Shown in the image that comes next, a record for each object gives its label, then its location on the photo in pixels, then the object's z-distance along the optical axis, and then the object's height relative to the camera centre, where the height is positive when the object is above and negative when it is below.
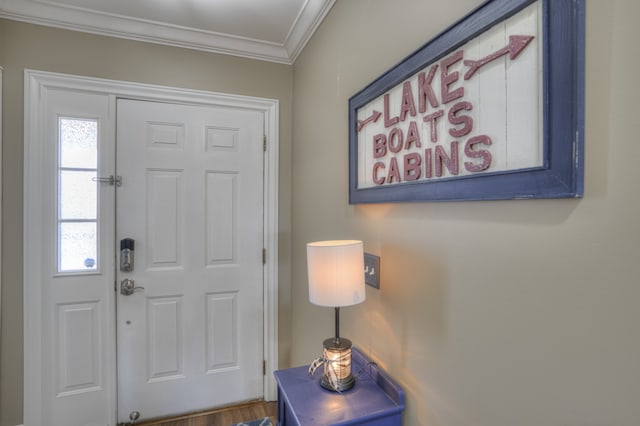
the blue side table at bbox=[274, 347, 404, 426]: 1.00 -0.62
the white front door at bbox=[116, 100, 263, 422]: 2.00 -0.29
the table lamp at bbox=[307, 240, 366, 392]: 1.07 -0.24
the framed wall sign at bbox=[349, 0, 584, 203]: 0.61 +0.25
